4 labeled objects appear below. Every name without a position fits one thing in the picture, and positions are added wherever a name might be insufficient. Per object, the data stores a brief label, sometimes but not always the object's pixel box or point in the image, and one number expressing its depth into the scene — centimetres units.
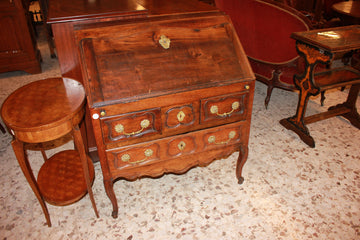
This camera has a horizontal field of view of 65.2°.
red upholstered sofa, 315
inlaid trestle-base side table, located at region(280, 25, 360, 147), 271
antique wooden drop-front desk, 184
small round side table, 170
